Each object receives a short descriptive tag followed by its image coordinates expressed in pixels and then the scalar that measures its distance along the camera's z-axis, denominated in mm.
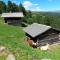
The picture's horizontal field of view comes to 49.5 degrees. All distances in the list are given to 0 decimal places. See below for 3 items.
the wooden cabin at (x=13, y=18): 23781
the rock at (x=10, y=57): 6492
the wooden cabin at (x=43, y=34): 12777
